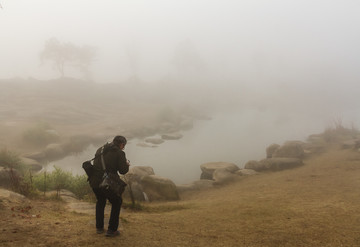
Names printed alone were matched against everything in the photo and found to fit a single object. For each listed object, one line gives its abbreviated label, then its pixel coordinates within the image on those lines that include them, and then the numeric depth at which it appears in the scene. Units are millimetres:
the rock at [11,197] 7614
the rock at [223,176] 17062
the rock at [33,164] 20819
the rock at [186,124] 43147
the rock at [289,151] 22250
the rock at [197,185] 15916
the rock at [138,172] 15480
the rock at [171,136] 35506
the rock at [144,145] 30817
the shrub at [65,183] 12625
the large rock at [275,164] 19359
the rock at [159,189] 13625
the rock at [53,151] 25455
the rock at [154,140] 32838
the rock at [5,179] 11109
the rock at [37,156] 24030
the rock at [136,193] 13104
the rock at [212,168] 19297
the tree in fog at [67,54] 68375
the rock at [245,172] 18677
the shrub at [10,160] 16156
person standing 5340
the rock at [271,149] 24059
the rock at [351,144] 22594
